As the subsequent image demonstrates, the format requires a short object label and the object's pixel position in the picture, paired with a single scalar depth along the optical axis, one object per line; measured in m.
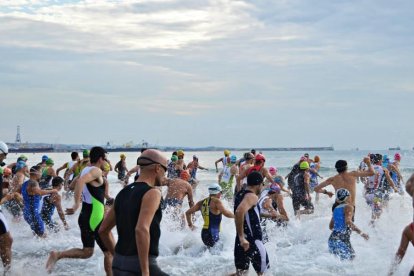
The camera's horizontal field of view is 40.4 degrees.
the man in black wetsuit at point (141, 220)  3.64
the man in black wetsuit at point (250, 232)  6.09
